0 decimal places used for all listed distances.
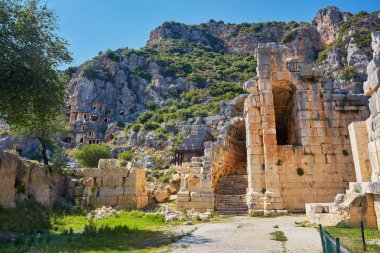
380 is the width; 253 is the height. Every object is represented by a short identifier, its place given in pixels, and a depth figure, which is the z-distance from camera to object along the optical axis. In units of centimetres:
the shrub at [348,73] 5034
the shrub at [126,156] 4901
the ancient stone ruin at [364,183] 713
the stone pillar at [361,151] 928
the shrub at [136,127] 6246
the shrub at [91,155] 3716
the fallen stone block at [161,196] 1655
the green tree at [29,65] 986
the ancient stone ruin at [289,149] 1327
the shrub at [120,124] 7301
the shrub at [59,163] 1513
